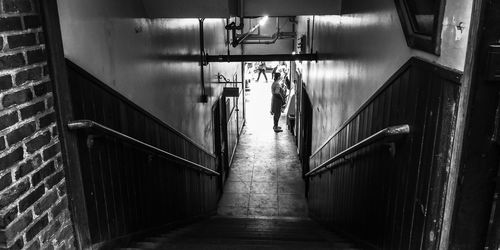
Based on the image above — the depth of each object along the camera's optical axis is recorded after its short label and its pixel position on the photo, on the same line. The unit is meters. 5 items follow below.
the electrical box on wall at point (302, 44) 8.42
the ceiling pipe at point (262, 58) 6.48
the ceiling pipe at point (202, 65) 6.04
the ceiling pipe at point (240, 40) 8.40
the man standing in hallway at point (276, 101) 11.95
